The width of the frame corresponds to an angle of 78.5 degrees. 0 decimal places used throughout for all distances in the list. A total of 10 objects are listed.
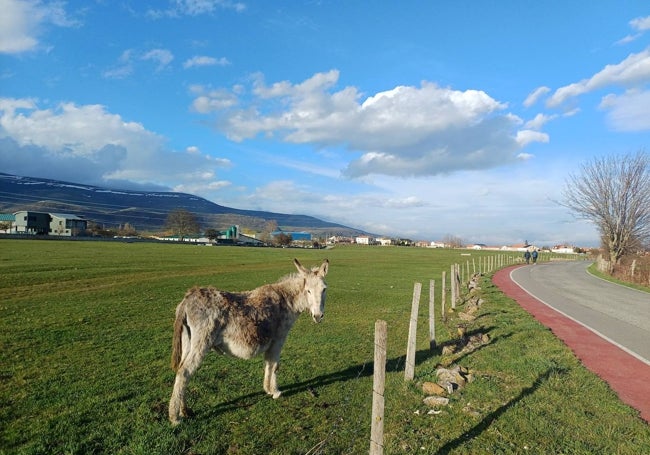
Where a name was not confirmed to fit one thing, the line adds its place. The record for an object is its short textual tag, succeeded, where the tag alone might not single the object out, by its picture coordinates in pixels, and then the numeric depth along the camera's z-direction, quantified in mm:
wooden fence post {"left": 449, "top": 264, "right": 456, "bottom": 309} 20484
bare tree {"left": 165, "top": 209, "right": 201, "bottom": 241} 165750
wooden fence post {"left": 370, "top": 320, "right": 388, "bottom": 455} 5352
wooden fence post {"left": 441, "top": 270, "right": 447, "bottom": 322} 17686
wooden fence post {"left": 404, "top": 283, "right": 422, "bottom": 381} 9613
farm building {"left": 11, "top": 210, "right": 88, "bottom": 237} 115188
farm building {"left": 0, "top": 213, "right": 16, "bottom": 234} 112438
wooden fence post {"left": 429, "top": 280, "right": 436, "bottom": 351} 12812
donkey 7039
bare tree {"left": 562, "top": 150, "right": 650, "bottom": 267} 47875
